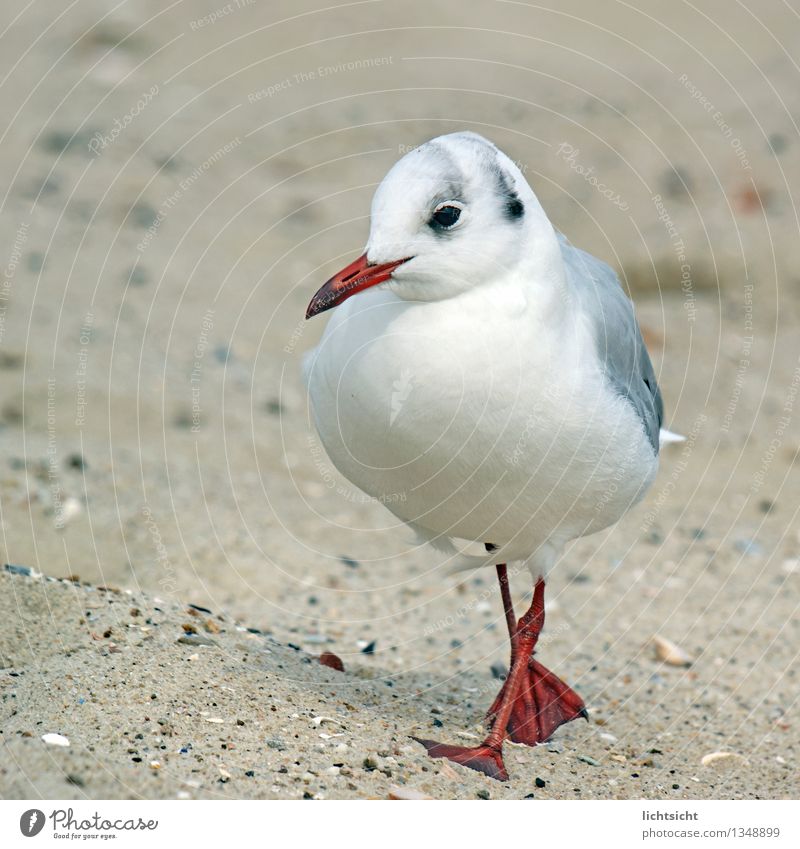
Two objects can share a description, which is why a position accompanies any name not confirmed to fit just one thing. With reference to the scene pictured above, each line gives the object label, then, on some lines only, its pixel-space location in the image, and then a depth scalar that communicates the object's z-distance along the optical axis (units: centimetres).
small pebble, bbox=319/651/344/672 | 535
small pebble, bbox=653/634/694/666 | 641
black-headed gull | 403
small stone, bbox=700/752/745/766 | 521
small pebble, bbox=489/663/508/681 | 598
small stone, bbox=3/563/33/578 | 531
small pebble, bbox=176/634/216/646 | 501
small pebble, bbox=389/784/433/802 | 411
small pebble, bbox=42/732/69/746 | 402
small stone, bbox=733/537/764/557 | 754
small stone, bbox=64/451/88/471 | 721
